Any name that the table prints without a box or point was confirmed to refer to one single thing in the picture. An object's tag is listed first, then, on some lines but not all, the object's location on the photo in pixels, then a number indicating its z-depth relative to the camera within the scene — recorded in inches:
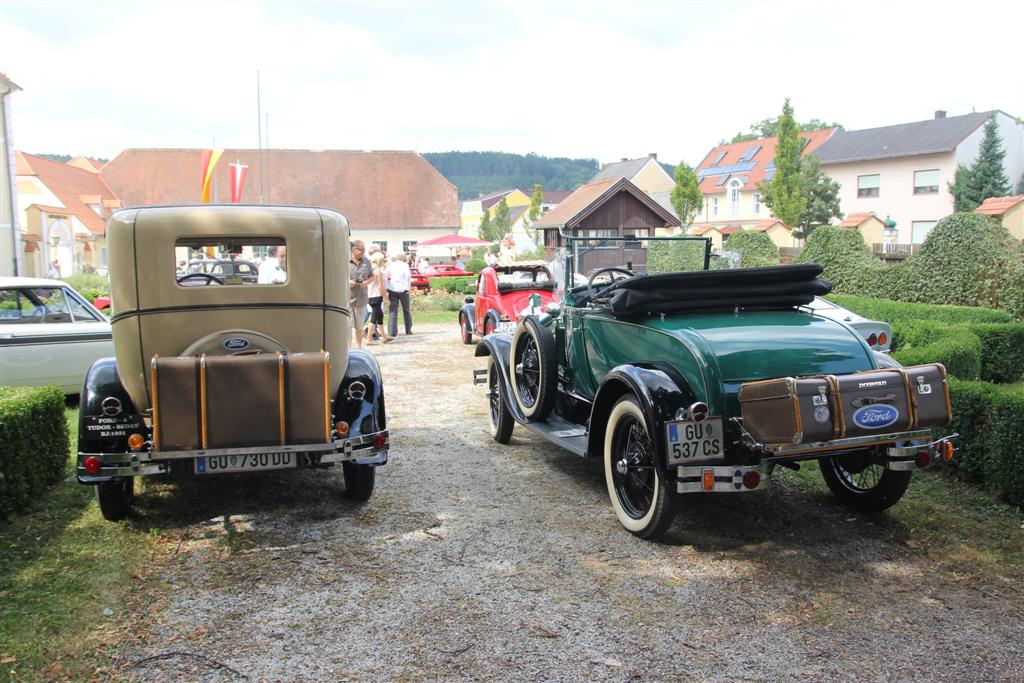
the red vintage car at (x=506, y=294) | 528.1
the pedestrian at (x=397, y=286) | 637.3
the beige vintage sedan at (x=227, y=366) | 186.9
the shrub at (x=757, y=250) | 790.5
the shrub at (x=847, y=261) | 621.3
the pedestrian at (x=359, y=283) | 491.2
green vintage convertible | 168.4
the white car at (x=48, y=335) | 338.0
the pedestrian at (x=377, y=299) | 593.4
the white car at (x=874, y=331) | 363.9
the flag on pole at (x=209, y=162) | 779.8
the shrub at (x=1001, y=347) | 426.6
